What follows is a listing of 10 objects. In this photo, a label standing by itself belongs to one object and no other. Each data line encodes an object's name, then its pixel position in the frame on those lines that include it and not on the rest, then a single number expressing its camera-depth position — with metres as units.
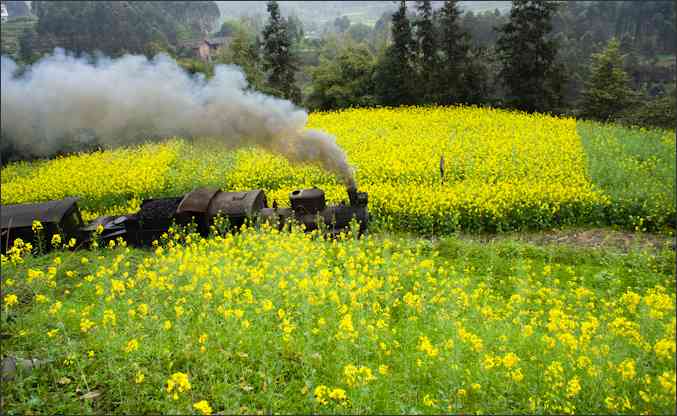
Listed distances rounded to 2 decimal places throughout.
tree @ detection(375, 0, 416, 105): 27.61
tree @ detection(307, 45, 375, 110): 29.62
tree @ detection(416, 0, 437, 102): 27.31
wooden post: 14.52
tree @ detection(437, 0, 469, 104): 26.64
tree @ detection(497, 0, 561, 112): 24.53
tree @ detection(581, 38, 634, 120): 24.77
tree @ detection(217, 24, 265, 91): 30.59
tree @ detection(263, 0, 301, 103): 29.88
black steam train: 11.27
